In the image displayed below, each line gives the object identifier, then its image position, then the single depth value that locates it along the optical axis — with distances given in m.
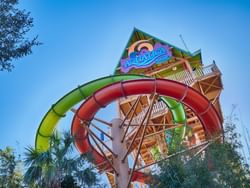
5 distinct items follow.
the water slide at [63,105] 14.25
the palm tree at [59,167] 9.04
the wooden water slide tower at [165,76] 17.06
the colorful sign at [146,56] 21.26
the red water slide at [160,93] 12.70
